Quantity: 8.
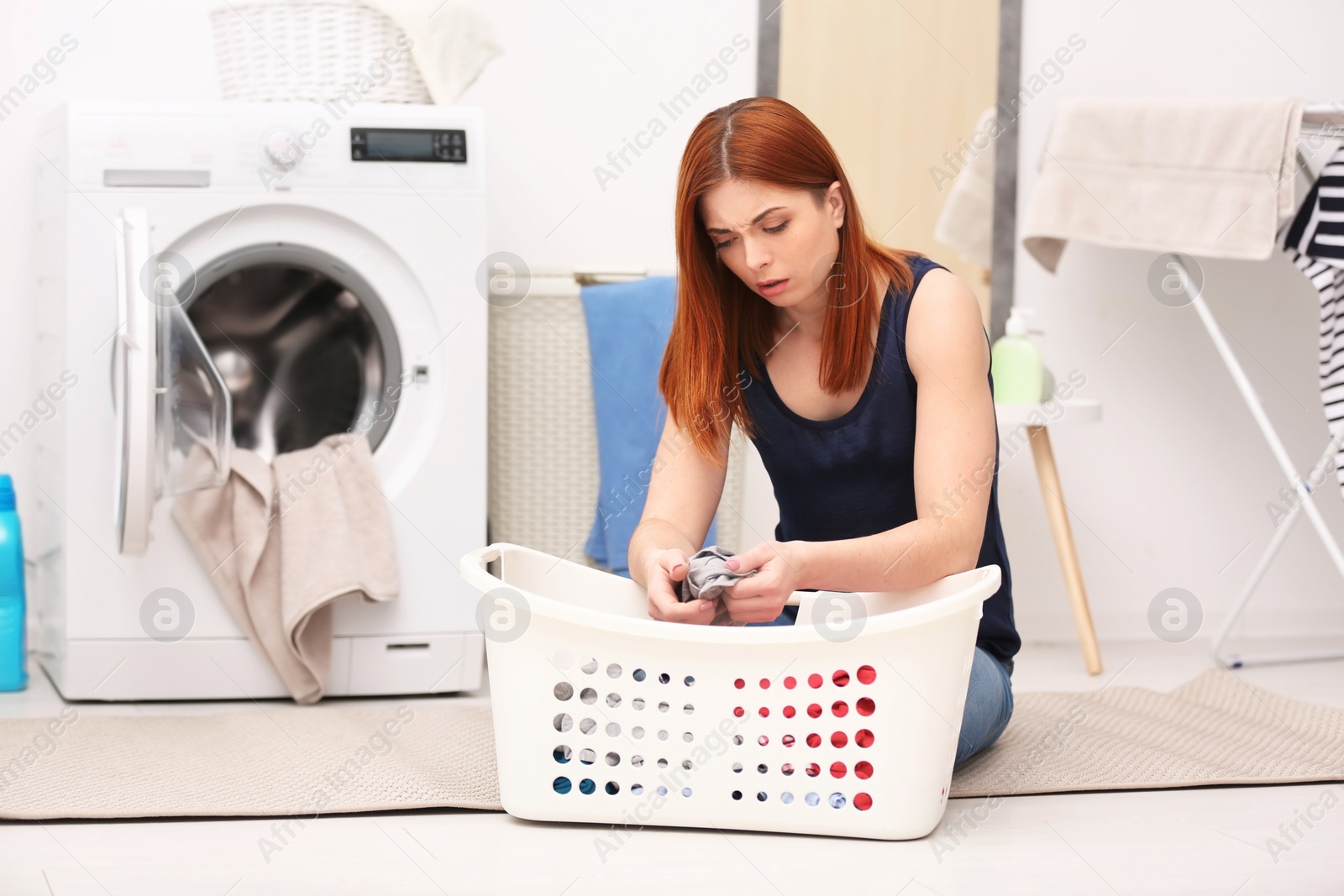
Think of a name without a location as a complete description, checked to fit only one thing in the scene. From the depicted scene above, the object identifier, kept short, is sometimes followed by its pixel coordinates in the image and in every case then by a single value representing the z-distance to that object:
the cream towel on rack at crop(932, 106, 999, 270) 5.18
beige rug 4.25
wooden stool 5.01
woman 4.12
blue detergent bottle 4.72
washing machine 4.65
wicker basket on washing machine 4.73
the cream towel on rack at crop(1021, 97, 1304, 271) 4.85
